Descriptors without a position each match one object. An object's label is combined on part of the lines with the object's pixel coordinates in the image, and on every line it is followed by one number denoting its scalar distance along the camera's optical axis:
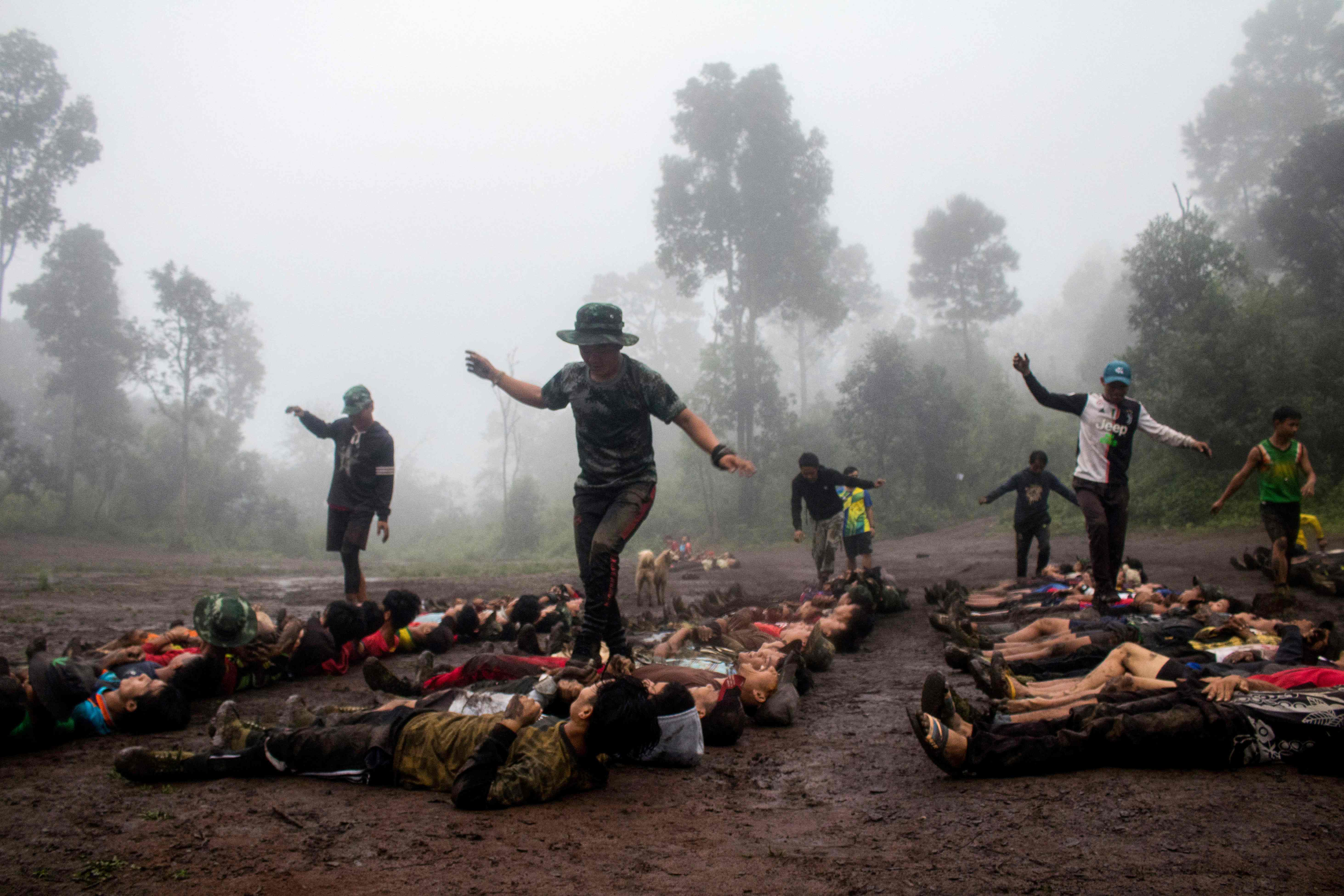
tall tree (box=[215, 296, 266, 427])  46.91
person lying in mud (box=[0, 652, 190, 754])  3.43
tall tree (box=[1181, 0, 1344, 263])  37.50
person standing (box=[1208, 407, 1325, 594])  7.14
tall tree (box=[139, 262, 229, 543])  28.86
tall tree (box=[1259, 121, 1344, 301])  22.33
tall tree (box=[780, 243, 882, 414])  35.84
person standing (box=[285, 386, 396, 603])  6.83
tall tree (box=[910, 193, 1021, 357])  41.72
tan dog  10.59
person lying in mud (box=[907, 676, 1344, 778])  2.90
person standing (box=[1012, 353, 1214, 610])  6.55
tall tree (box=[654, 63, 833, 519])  33.91
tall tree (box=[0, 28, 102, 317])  26.47
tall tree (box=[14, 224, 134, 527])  30.89
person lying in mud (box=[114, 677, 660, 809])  2.98
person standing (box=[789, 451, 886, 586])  10.14
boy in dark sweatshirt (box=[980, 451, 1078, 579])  10.15
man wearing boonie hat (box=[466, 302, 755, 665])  4.39
